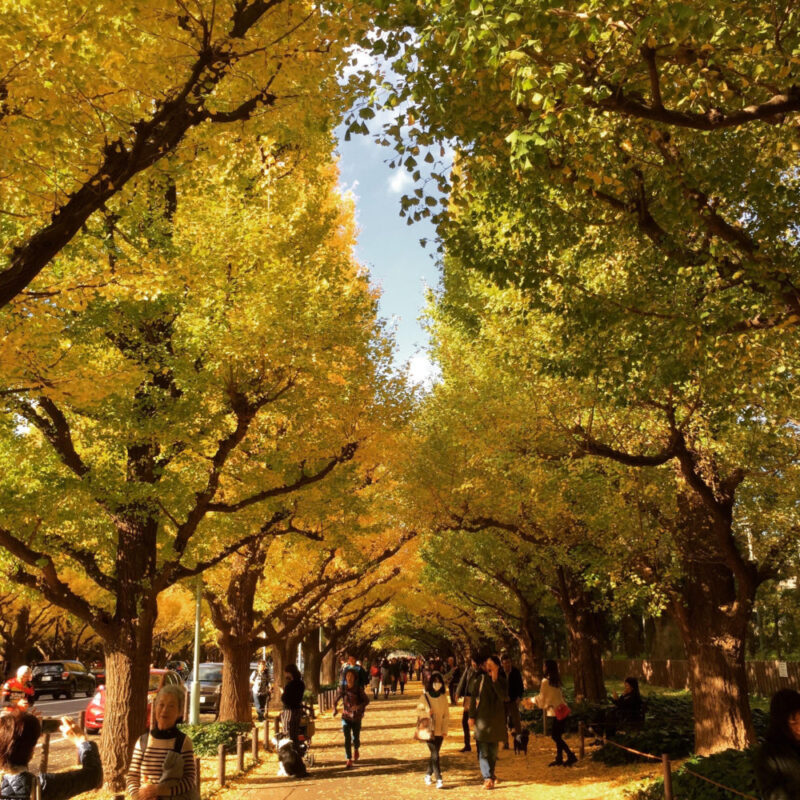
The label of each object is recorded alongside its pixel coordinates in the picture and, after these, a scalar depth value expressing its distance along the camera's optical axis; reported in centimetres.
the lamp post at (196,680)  1697
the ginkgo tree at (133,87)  544
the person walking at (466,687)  1363
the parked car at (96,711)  1858
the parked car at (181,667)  4466
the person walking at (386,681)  4641
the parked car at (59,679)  3796
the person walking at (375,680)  4303
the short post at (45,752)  1068
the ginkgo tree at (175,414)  1096
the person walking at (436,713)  1200
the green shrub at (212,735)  1575
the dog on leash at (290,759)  1270
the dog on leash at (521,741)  1538
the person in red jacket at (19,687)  1309
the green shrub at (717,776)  776
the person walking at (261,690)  2447
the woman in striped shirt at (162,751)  520
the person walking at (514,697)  1590
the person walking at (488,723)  1148
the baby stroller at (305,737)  1306
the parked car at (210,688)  2952
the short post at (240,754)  1338
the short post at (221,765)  1176
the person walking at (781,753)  444
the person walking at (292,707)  1281
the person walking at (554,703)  1333
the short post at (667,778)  729
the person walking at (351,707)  1407
